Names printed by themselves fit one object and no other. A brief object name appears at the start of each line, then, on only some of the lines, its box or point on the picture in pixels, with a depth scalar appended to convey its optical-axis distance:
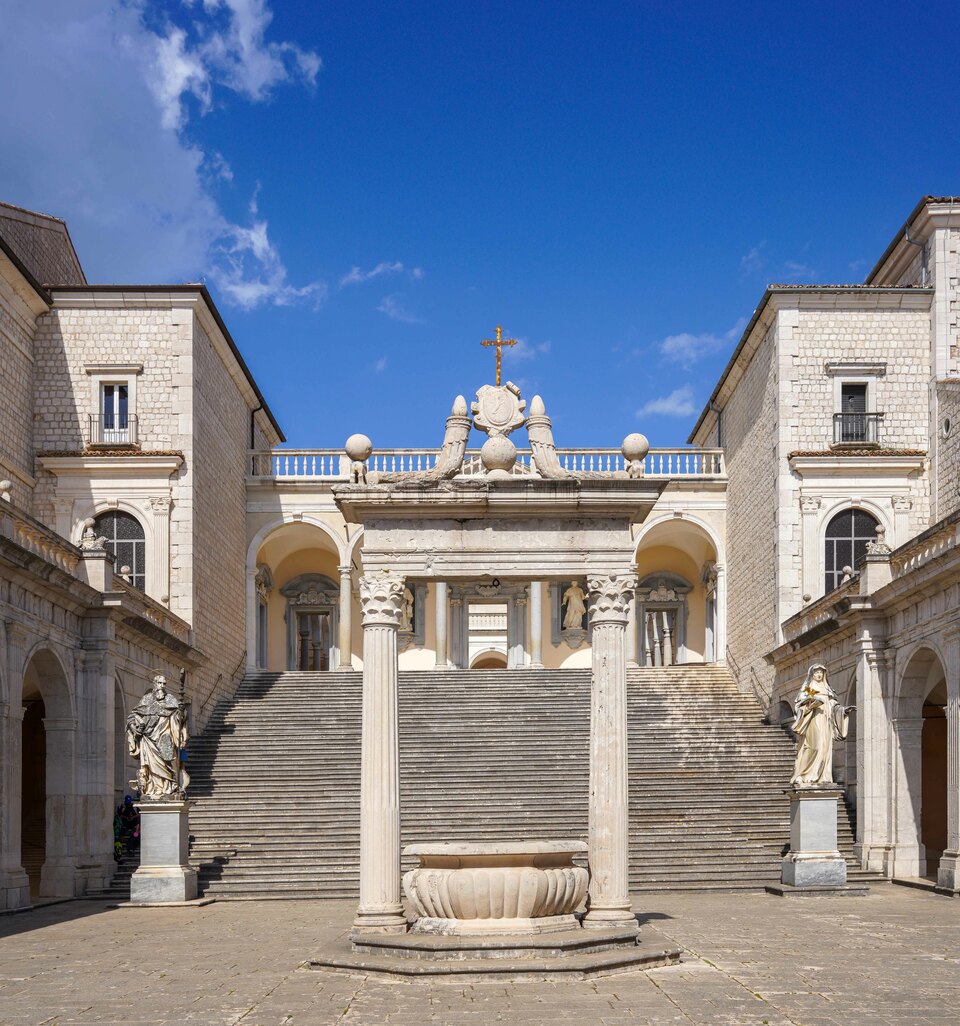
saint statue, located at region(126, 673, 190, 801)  22.89
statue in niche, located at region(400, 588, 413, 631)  41.88
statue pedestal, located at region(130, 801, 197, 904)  22.14
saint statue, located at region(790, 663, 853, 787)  23.44
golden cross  20.31
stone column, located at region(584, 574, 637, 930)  14.42
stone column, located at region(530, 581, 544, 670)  40.28
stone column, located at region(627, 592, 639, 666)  39.72
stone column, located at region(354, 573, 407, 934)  14.30
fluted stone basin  13.59
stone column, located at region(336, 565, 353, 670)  39.69
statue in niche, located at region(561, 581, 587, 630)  41.78
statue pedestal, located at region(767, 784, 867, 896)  22.41
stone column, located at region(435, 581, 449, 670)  40.53
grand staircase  24.62
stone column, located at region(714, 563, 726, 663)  39.25
